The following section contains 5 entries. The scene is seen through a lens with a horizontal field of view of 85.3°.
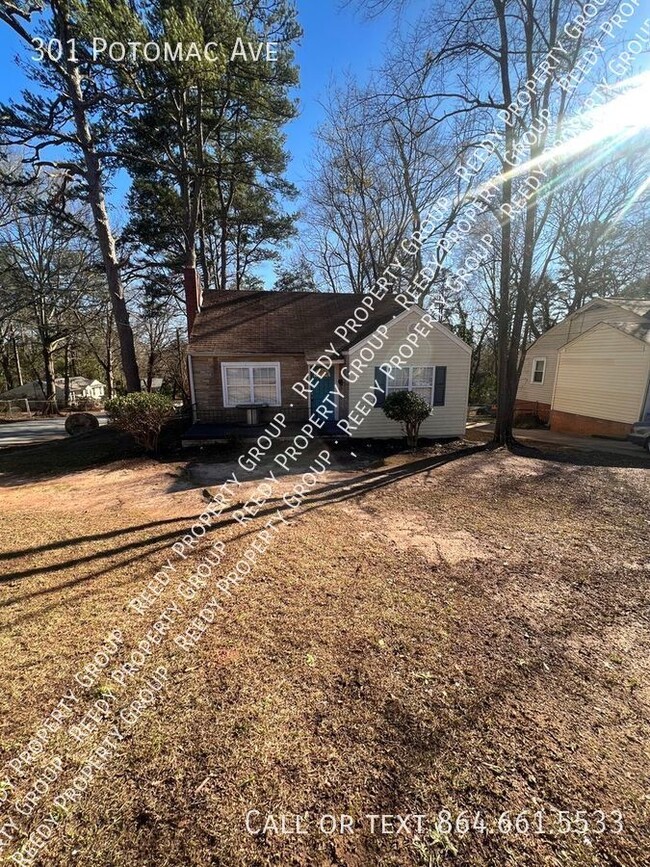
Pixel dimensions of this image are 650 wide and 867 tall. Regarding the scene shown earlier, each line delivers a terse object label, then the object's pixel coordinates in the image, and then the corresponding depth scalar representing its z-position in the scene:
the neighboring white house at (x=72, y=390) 30.30
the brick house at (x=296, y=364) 11.05
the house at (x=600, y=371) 12.29
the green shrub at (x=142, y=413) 8.83
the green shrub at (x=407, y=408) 10.04
